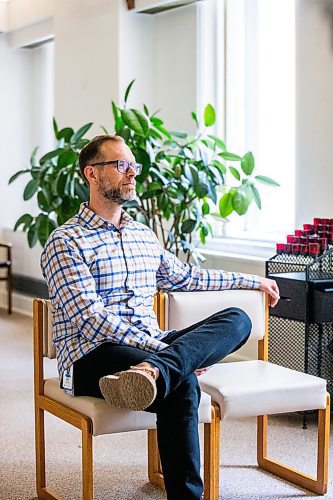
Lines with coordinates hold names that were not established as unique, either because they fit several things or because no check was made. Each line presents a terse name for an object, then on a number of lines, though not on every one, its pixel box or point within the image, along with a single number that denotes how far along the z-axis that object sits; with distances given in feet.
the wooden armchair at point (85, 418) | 8.80
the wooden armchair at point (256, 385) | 9.48
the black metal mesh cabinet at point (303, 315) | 12.50
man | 8.64
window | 16.99
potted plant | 14.94
